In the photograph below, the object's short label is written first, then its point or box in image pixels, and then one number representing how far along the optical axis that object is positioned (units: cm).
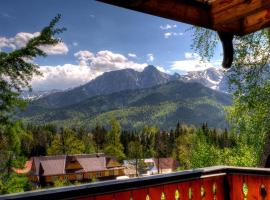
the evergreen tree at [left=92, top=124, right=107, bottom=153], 8851
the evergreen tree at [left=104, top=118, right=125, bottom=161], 7679
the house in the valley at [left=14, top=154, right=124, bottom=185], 6112
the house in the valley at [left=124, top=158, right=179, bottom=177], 7538
